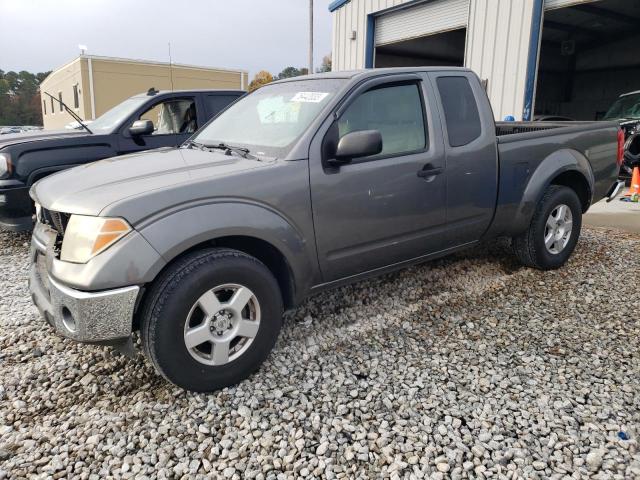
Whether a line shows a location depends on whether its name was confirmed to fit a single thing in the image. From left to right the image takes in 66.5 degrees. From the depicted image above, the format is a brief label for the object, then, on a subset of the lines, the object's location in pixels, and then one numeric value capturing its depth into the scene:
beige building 27.42
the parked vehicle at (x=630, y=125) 9.41
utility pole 20.61
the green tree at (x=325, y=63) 62.06
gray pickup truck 2.44
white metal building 9.70
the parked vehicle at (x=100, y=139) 5.18
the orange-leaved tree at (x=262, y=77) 52.57
